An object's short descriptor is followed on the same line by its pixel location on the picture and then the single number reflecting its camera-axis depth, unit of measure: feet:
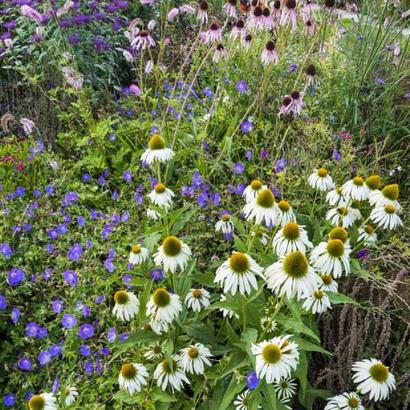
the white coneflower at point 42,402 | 4.93
